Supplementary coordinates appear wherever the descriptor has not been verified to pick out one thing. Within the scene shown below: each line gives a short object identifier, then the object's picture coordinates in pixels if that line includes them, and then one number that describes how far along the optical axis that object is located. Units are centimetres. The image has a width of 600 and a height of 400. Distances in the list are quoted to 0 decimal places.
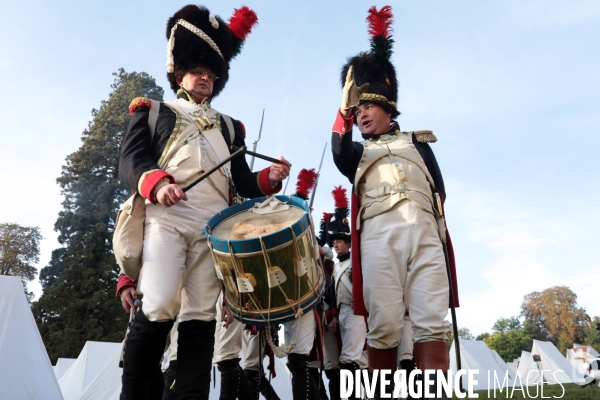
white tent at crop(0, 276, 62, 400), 652
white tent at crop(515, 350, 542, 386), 2428
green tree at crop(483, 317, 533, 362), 5612
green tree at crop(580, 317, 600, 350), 5533
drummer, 241
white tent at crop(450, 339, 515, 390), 1767
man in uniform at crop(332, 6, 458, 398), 306
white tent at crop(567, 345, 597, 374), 1656
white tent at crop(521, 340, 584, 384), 2228
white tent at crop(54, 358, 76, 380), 1493
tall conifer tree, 2242
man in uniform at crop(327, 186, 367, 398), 617
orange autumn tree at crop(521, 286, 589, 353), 5491
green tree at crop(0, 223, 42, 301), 3070
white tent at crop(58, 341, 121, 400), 1102
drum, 248
